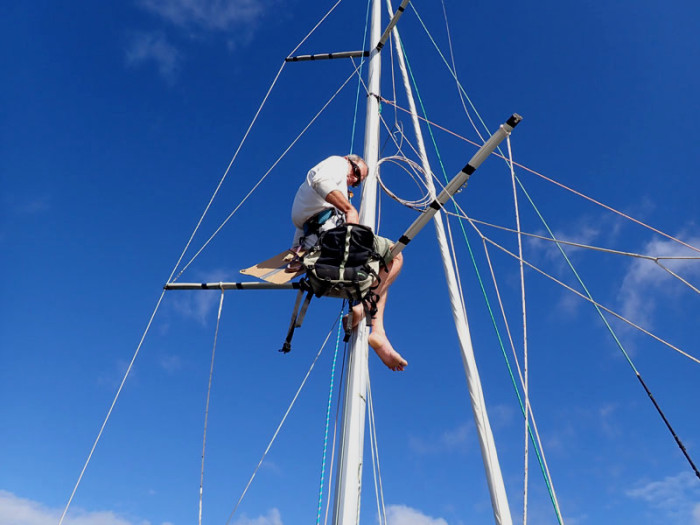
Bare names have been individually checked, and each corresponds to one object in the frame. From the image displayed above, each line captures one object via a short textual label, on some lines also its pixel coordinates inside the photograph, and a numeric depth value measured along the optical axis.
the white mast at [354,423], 3.75
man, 4.62
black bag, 4.12
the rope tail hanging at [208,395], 4.88
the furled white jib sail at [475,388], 4.05
